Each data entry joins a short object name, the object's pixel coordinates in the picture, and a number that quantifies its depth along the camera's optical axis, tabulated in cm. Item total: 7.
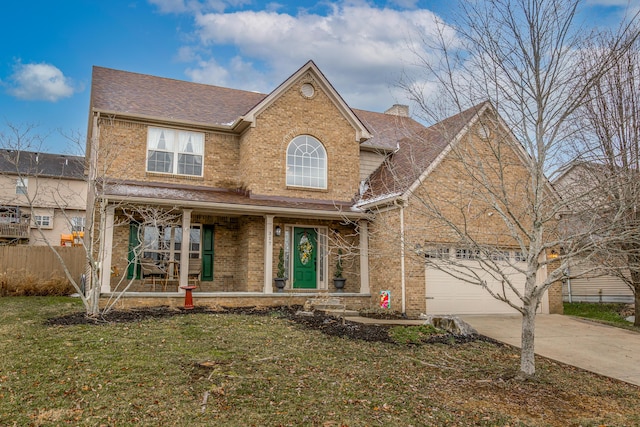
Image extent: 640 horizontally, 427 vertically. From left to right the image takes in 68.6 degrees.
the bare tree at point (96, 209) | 944
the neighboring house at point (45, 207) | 3155
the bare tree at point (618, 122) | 873
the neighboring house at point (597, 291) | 1830
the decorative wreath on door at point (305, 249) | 1460
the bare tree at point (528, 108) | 649
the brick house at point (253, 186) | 1300
